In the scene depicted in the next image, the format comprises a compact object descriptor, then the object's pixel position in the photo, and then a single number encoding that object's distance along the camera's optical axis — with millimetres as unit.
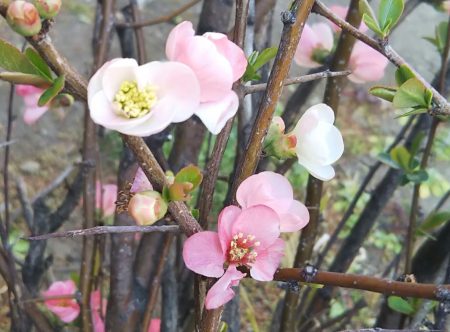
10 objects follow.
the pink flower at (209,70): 405
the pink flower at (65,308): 896
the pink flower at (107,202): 1013
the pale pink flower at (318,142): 493
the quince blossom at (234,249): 442
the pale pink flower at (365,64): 798
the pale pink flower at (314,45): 825
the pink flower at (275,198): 454
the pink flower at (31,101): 957
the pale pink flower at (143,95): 391
